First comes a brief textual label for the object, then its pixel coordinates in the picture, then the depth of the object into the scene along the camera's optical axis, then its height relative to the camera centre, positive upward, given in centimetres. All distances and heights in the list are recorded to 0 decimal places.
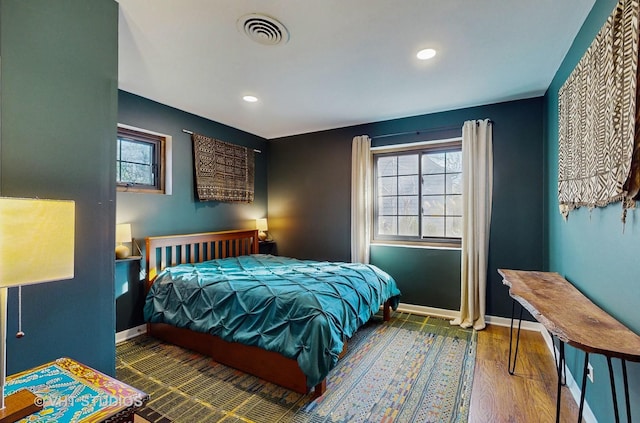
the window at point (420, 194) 365 +24
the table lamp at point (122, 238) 271 -26
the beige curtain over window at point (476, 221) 326 -11
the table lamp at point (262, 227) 463 -26
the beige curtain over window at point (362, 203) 397 +11
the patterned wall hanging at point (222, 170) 368 +56
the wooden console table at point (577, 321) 108 -50
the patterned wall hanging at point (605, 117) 120 +49
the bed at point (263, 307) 202 -79
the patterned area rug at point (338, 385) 185 -129
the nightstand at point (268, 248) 475 -61
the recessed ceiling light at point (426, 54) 221 +123
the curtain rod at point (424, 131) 350 +102
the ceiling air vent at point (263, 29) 186 +122
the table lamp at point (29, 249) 85 -12
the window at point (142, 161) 304 +56
